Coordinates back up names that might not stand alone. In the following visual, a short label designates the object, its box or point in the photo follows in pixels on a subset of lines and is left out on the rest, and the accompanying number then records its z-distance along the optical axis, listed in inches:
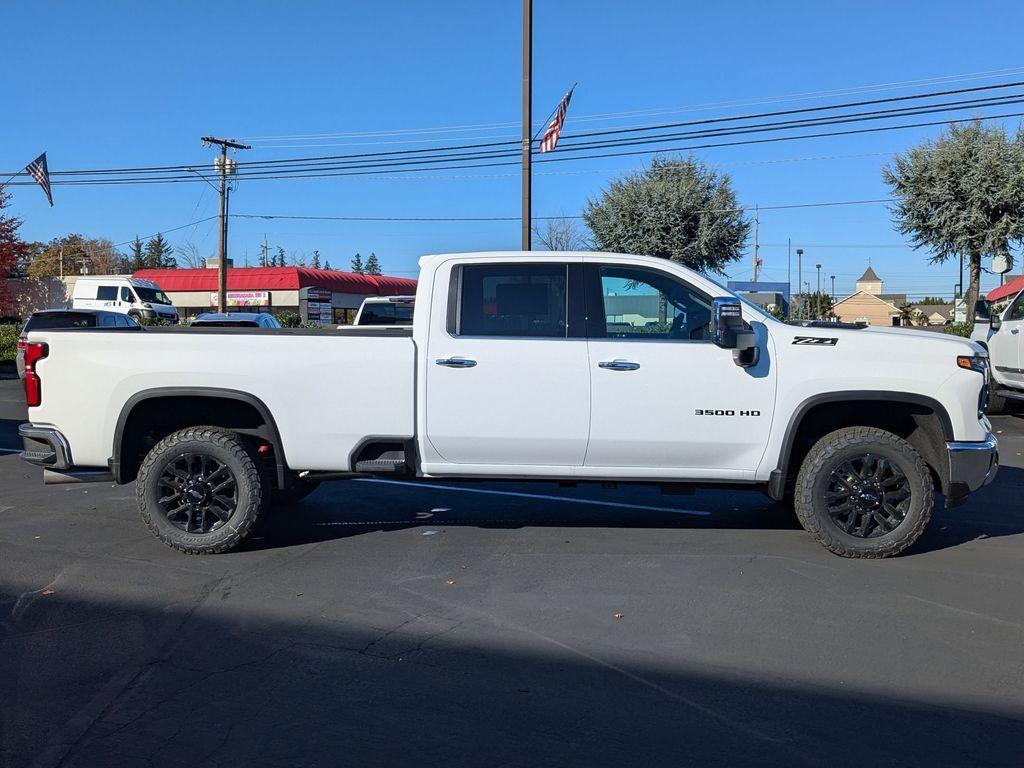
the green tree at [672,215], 1186.6
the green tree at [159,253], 5128.4
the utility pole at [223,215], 1550.2
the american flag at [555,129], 791.1
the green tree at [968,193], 1012.5
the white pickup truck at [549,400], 238.1
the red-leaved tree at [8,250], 1699.1
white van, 1513.4
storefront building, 2162.9
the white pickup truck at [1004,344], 509.7
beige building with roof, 3996.1
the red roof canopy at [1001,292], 1071.6
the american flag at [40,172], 1159.6
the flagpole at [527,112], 746.2
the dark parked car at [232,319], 576.9
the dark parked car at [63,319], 677.3
